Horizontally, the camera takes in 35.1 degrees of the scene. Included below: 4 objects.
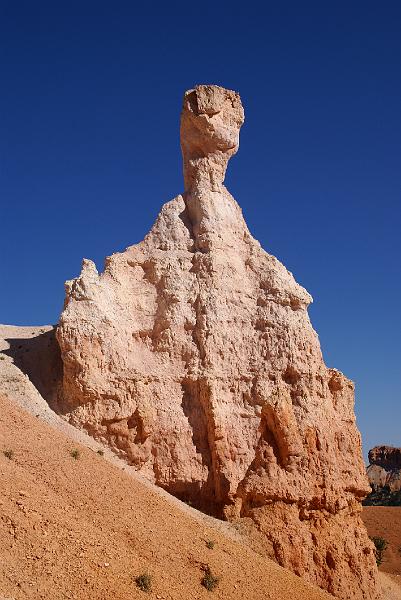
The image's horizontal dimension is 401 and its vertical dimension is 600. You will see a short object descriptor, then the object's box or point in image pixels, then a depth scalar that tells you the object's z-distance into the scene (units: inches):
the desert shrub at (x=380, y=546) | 1284.7
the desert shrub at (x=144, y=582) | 480.7
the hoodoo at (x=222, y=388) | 740.0
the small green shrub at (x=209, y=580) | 538.0
